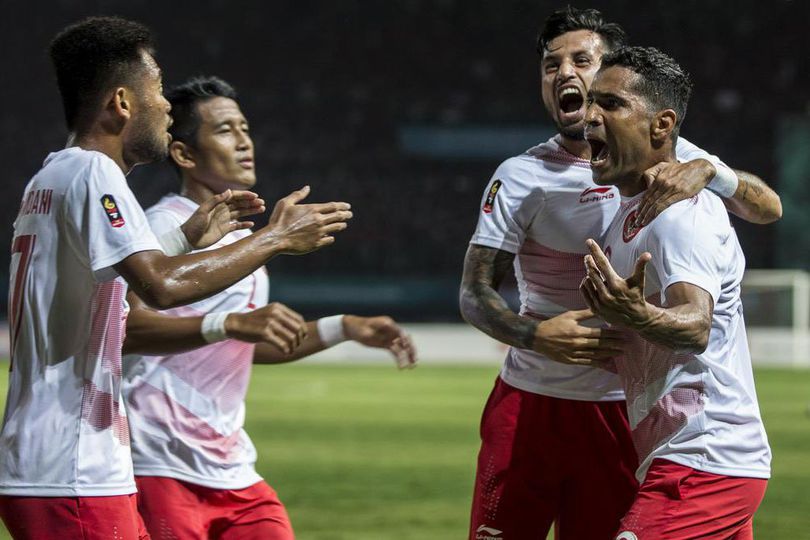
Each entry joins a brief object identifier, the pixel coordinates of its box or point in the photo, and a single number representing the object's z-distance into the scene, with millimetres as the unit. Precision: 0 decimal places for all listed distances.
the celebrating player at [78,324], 5695
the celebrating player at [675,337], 5754
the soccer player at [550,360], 7691
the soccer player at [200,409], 7773
